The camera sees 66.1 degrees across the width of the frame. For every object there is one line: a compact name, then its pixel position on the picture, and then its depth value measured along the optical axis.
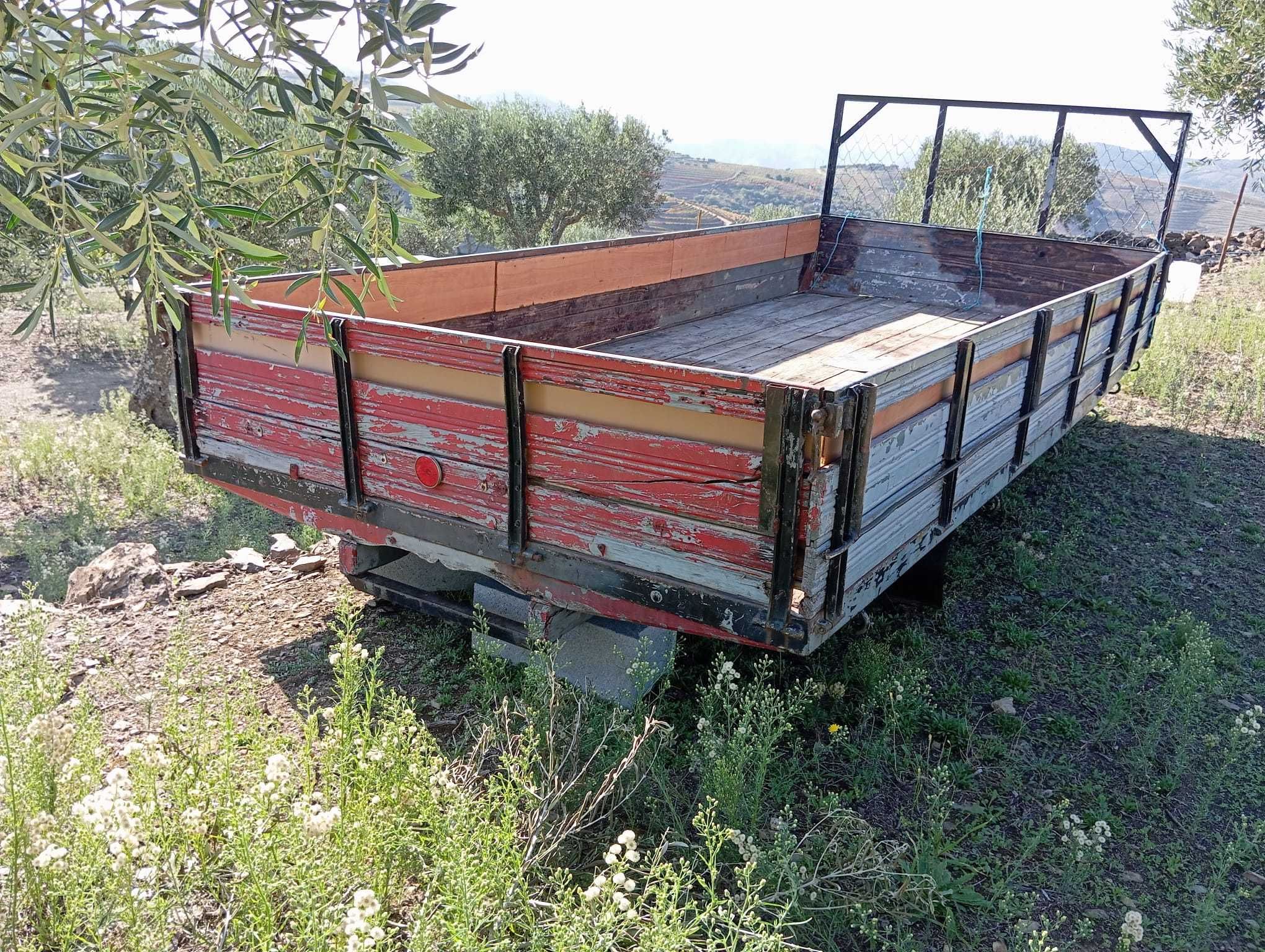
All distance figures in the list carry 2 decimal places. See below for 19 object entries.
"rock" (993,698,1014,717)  3.82
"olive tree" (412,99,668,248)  14.94
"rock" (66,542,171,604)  4.38
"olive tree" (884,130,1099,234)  17.97
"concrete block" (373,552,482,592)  4.03
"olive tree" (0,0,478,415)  1.82
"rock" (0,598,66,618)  3.58
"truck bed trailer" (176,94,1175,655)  2.78
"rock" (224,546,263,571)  4.71
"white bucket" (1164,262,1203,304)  9.46
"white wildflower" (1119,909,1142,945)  2.64
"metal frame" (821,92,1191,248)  6.83
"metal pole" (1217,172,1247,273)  14.32
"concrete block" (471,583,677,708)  3.38
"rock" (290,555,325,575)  4.61
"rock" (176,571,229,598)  4.37
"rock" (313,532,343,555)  4.81
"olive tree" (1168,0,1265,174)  10.68
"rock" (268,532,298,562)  4.83
